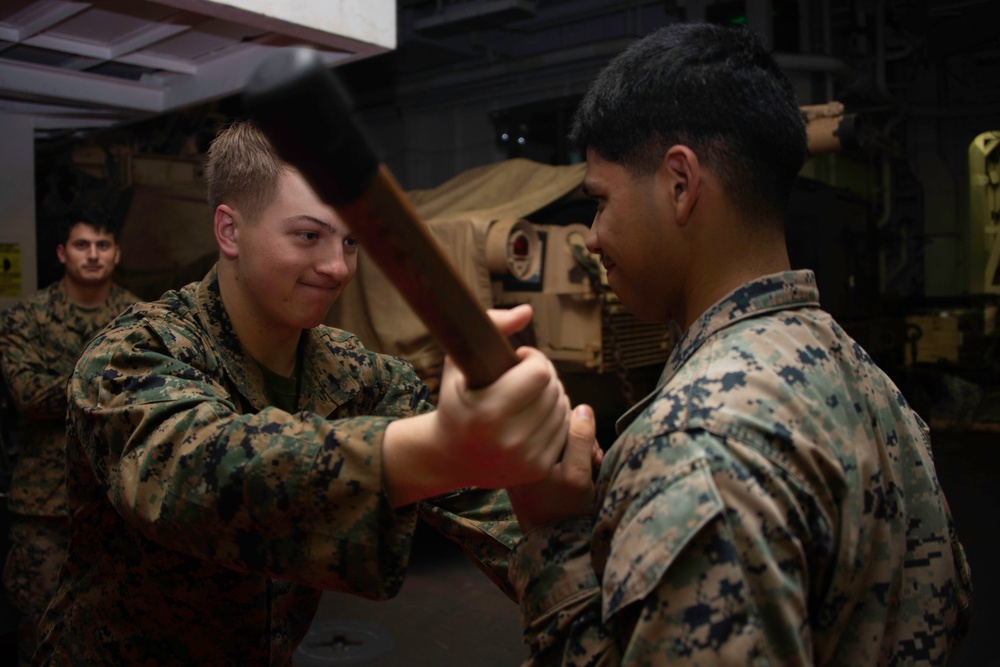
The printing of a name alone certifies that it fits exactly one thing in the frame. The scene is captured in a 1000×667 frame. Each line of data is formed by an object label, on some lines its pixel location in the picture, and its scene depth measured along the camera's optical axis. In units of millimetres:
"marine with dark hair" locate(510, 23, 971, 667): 932
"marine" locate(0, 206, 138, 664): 3857
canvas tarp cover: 5199
